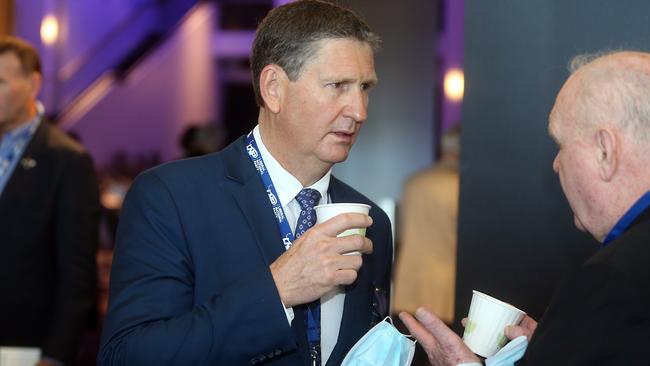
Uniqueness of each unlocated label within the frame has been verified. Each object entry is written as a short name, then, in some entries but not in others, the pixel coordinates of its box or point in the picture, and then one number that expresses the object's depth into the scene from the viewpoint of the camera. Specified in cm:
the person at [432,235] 547
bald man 164
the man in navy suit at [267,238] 207
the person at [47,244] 367
